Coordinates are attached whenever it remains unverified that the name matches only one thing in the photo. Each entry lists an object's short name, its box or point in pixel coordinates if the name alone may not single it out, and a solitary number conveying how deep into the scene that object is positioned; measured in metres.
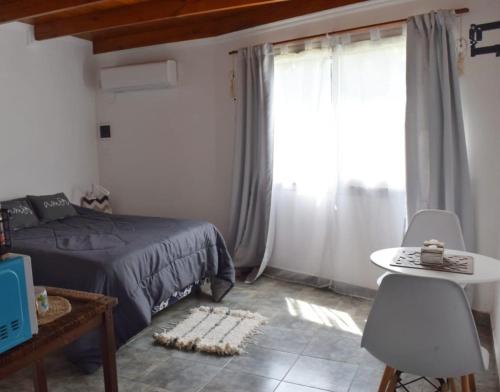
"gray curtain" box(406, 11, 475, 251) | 2.98
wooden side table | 1.23
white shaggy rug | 2.68
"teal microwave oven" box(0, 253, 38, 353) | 1.19
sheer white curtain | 3.33
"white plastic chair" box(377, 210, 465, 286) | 2.54
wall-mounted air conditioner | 4.31
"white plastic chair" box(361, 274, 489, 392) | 1.47
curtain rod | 2.95
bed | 2.50
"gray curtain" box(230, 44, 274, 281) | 3.85
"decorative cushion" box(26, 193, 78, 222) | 3.86
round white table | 1.83
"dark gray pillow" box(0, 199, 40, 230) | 3.55
